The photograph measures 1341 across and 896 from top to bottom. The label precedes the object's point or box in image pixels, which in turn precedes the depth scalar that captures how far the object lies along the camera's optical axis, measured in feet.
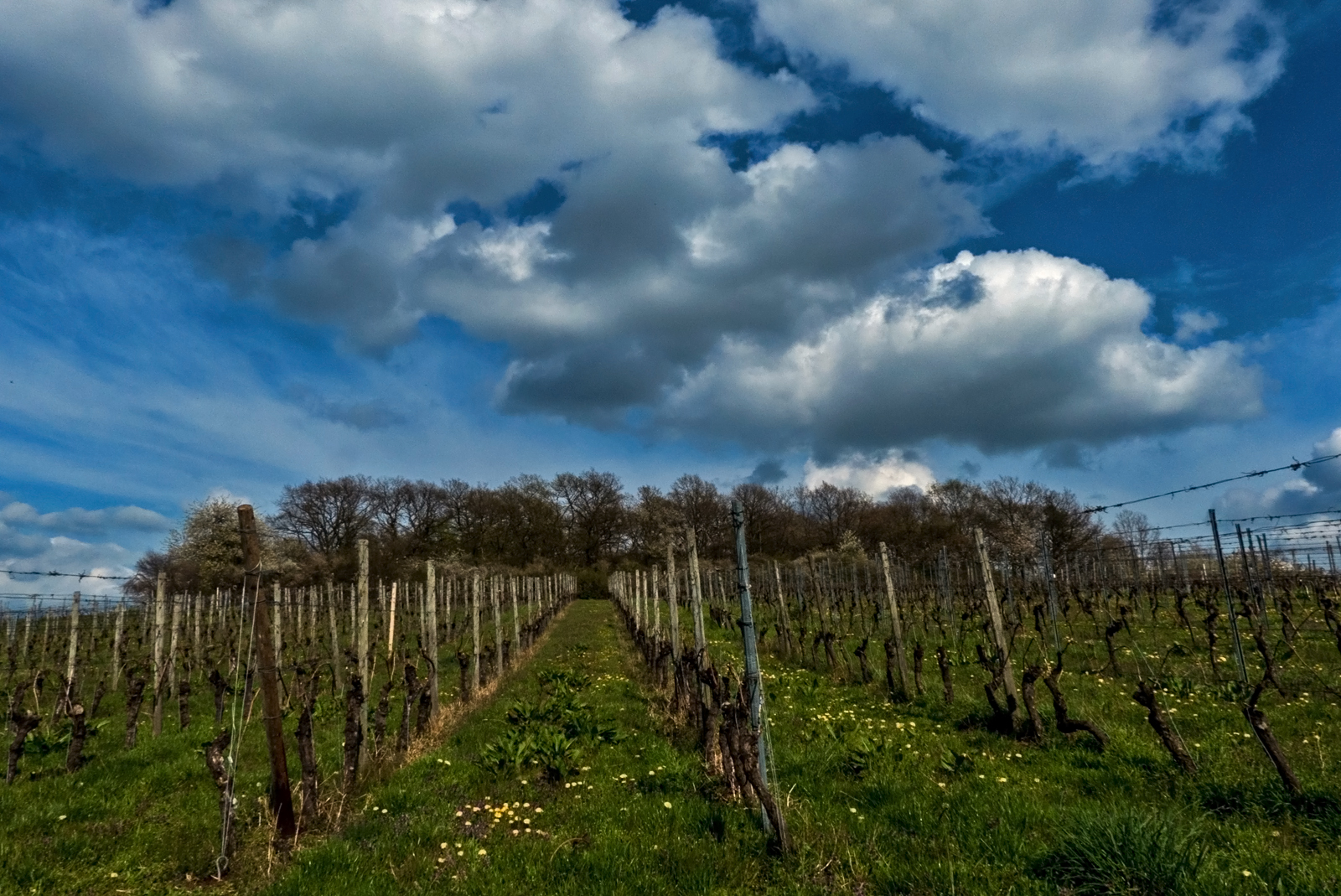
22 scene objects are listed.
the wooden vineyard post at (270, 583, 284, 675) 42.76
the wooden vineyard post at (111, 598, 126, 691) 55.77
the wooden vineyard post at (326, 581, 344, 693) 49.70
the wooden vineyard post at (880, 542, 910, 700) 38.73
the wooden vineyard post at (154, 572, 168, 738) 50.34
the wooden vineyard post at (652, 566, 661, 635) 57.16
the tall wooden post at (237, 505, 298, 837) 20.47
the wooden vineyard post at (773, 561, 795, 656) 58.12
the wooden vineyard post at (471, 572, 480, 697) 45.19
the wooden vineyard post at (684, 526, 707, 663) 31.30
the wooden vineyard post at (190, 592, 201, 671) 62.44
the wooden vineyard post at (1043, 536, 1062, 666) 49.13
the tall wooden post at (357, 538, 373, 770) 30.60
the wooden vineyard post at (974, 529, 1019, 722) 30.17
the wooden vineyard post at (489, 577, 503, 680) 53.93
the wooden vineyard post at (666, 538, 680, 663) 42.78
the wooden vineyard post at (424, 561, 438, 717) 40.14
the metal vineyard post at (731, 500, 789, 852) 18.26
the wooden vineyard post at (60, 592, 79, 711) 39.11
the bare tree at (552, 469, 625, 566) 232.53
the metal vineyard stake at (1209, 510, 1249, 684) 36.19
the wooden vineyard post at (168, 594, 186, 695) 51.52
